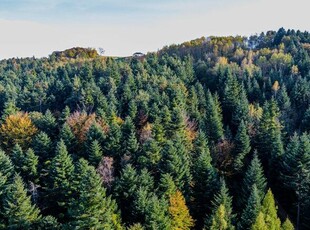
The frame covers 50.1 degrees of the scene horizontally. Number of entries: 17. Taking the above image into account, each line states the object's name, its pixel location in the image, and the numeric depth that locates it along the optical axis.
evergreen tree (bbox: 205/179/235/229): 39.59
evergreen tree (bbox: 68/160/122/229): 36.31
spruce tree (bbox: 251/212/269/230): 37.97
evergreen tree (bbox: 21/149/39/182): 51.34
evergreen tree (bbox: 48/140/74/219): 46.66
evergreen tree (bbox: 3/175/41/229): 38.84
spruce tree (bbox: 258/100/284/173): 57.78
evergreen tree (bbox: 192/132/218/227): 49.06
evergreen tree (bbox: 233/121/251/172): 58.97
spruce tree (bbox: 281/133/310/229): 50.22
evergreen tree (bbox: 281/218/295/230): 41.25
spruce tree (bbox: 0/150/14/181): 48.39
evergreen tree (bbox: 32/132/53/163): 58.47
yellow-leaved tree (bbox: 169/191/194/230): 41.81
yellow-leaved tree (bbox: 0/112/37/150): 67.44
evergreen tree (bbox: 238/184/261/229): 40.91
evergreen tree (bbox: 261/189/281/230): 41.09
